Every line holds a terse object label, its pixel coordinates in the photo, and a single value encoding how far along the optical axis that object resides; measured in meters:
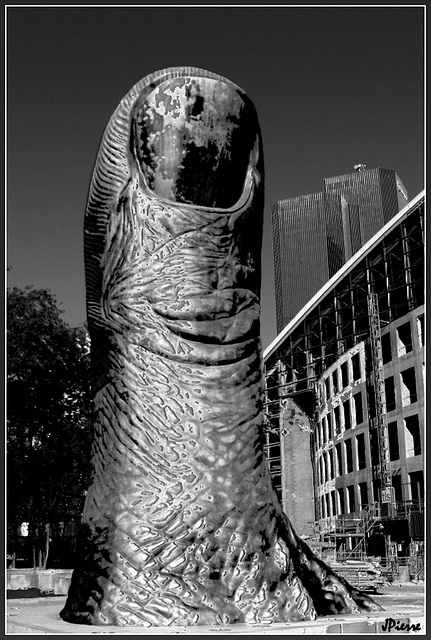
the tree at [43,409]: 24.36
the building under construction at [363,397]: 38.91
